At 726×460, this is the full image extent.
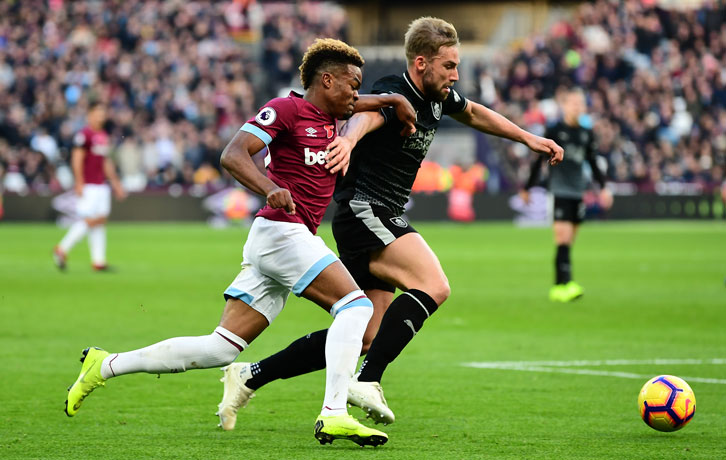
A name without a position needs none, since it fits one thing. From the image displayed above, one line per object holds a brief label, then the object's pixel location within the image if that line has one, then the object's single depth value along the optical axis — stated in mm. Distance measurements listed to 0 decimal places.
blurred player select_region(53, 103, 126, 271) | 36750
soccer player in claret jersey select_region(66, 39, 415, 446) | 12039
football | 13062
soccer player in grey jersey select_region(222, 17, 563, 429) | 13492
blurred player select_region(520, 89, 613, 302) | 29312
